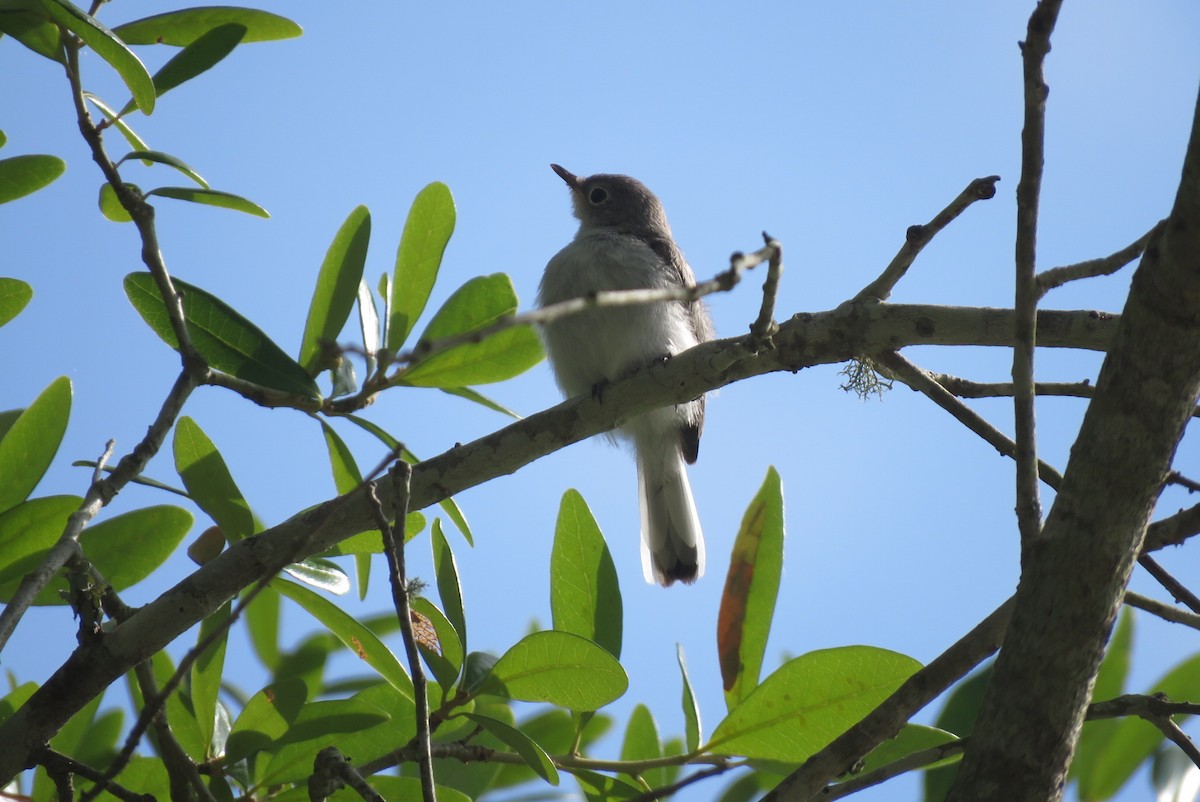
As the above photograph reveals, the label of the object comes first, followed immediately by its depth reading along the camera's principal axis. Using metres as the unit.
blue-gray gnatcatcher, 9.35
